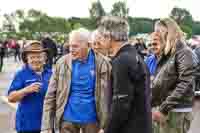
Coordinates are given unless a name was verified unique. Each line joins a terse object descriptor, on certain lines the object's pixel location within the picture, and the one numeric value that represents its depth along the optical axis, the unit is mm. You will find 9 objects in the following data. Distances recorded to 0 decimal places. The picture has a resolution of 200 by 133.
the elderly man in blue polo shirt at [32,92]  5414
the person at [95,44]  6398
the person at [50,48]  5862
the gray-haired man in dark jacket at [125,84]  4309
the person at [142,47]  24452
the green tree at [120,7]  86844
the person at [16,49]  41438
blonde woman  5398
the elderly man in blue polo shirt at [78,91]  5301
